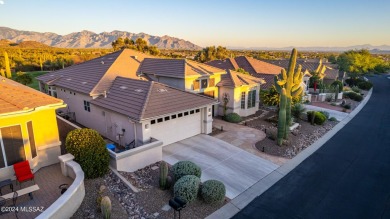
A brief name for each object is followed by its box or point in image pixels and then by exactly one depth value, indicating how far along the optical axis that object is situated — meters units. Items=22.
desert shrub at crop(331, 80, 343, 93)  40.02
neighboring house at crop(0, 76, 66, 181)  10.77
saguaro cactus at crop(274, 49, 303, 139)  18.68
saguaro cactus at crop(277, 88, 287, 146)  17.98
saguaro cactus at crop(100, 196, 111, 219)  8.88
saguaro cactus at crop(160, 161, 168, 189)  11.59
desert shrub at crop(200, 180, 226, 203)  10.79
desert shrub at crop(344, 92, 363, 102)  37.72
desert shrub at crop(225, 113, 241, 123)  23.30
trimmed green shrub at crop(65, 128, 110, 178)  11.40
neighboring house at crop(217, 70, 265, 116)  24.20
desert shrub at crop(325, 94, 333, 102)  36.28
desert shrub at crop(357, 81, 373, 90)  48.69
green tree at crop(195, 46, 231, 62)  68.06
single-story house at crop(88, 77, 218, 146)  15.67
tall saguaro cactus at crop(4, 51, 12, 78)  40.78
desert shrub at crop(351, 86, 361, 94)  43.69
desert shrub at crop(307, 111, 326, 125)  23.89
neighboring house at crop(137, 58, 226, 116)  22.59
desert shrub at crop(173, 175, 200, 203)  10.62
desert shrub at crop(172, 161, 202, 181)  12.04
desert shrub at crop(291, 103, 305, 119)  25.16
